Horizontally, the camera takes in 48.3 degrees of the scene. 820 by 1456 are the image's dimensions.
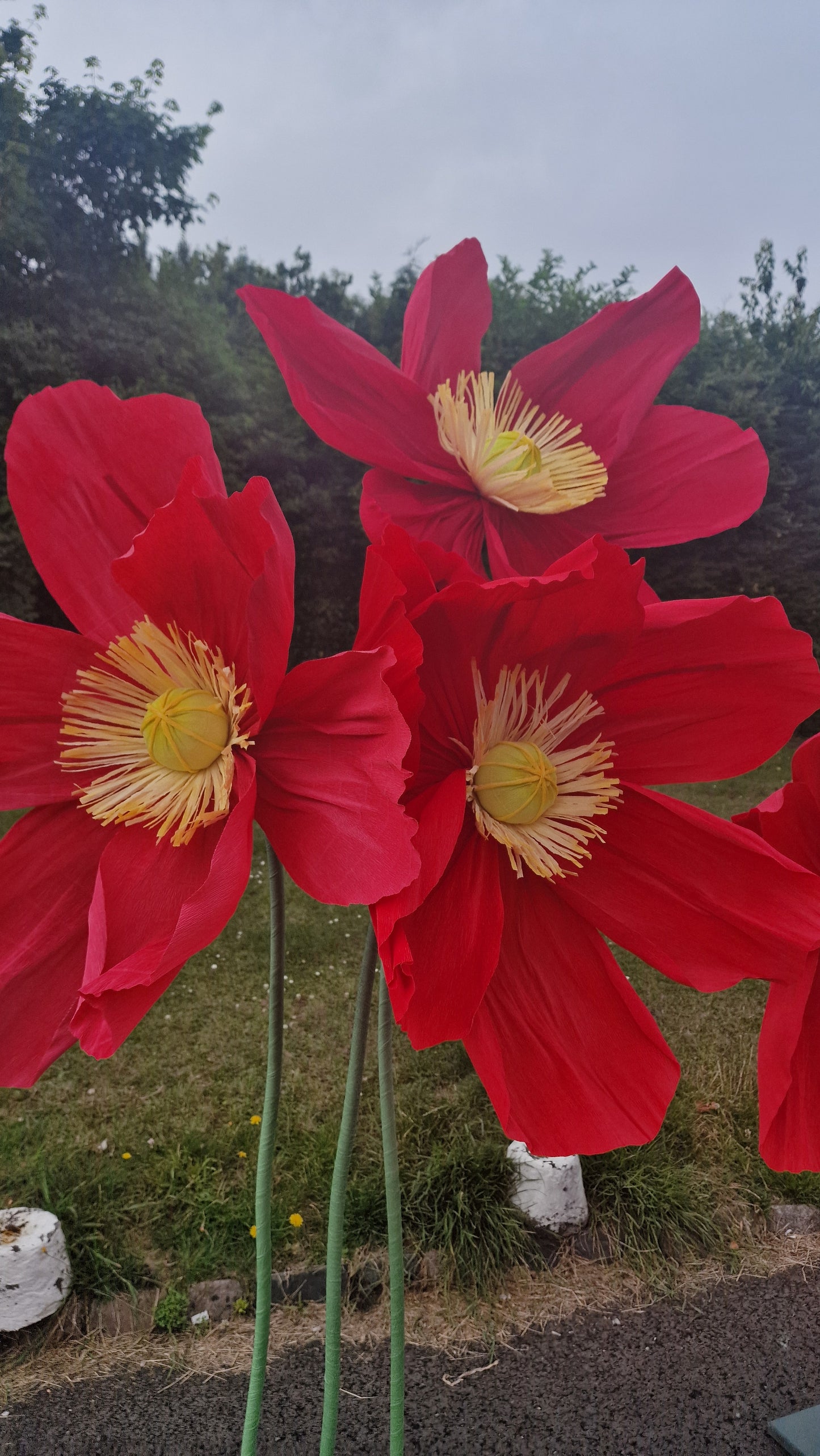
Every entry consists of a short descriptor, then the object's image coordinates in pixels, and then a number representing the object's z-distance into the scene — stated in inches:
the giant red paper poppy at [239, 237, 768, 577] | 13.6
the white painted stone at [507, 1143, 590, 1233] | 81.4
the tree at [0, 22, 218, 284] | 260.1
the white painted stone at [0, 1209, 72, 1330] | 70.7
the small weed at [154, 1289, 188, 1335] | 74.3
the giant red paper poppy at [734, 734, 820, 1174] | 12.7
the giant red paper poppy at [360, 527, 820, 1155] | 10.9
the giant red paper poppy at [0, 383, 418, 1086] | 10.5
